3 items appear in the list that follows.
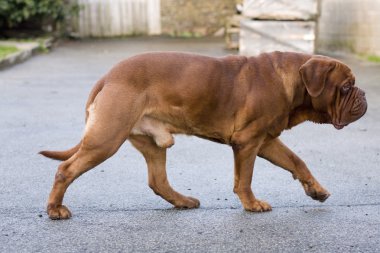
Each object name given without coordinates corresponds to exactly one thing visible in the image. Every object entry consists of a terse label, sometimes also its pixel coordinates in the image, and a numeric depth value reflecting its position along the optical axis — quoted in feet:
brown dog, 14.94
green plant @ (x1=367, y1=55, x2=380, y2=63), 47.28
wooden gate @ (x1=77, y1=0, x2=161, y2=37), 73.31
